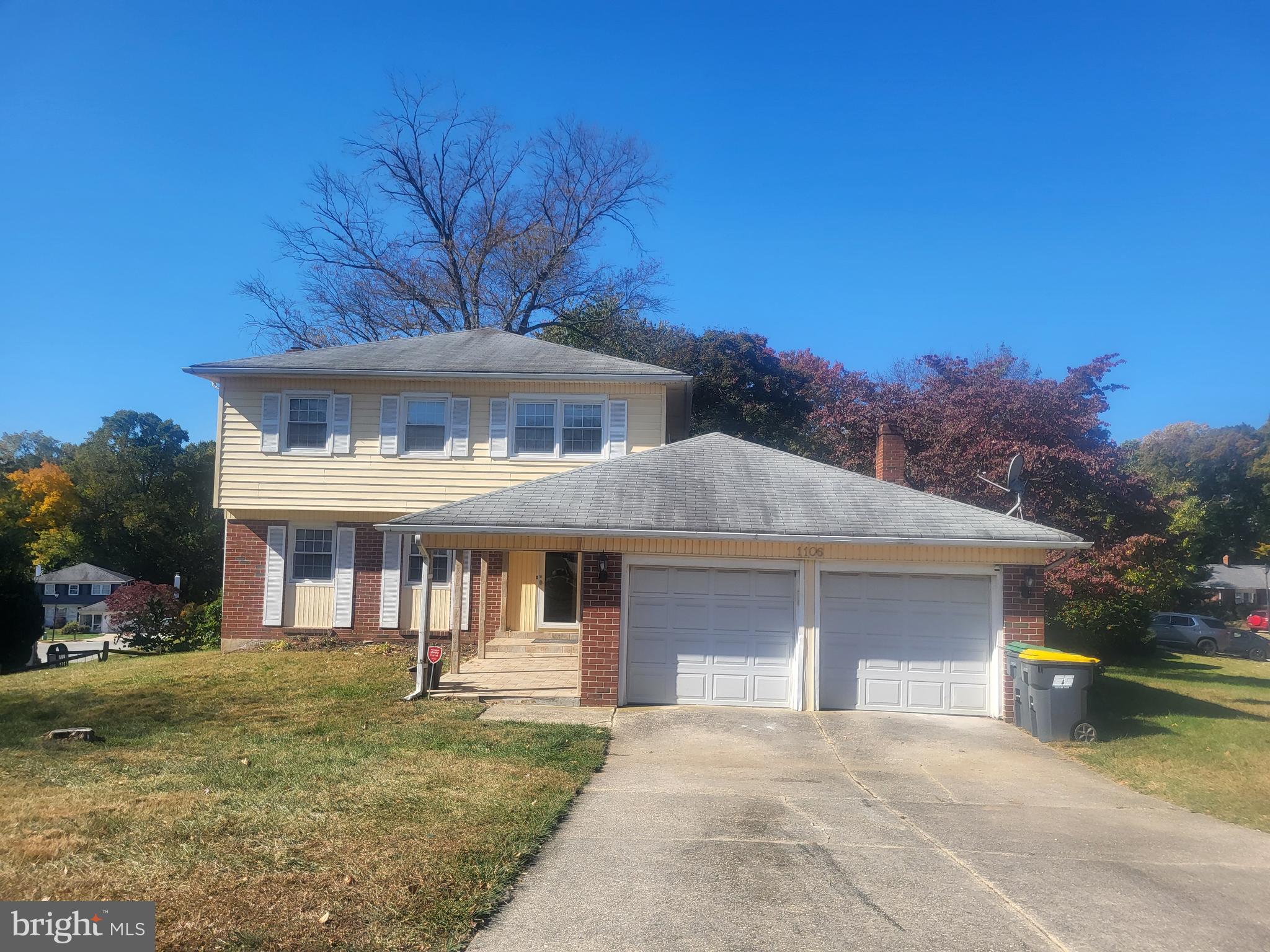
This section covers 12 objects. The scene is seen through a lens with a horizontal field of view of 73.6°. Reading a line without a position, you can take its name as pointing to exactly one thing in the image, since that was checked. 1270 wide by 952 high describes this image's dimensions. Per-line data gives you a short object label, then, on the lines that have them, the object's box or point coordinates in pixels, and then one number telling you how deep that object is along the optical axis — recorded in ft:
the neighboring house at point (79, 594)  157.89
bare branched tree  98.94
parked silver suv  105.29
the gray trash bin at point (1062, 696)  34.99
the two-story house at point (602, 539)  38.86
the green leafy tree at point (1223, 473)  174.40
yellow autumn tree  176.55
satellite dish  44.01
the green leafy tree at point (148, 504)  161.68
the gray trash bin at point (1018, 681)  36.73
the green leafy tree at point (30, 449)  205.57
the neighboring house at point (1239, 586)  152.87
